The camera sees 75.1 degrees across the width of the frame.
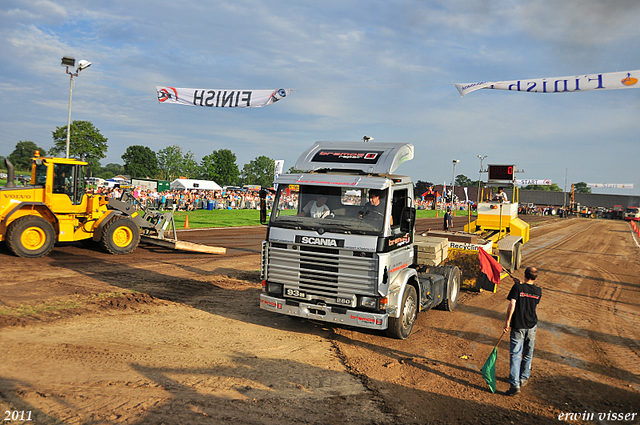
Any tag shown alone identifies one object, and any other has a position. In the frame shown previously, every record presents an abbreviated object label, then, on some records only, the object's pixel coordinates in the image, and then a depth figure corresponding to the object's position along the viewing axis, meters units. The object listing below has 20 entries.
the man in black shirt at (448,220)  25.91
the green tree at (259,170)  131.50
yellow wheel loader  12.38
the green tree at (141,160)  122.62
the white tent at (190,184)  61.07
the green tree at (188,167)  108.44
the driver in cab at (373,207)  6.77
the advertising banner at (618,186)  106.88
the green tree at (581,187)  177.65
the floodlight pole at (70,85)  19.55
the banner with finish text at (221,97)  14.40
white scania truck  6.60
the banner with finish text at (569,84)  10.89
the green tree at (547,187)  164.24
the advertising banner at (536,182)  109.44
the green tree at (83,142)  65.38
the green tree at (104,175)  130.98
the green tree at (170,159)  108.00
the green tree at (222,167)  109.31
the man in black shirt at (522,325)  5.50
